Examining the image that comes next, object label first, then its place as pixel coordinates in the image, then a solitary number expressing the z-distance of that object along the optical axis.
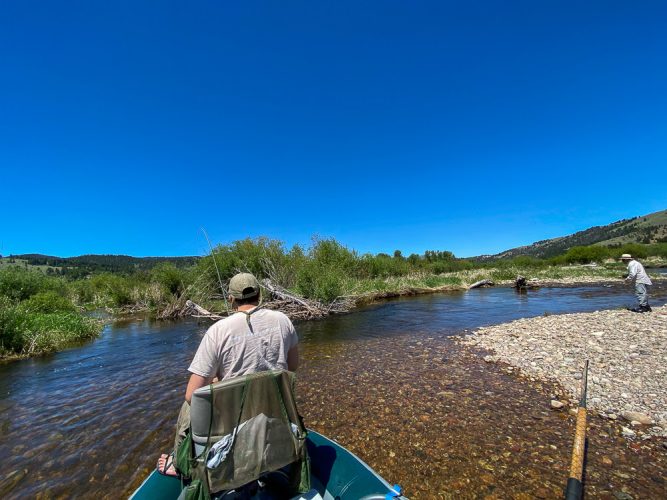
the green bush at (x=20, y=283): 21.32
